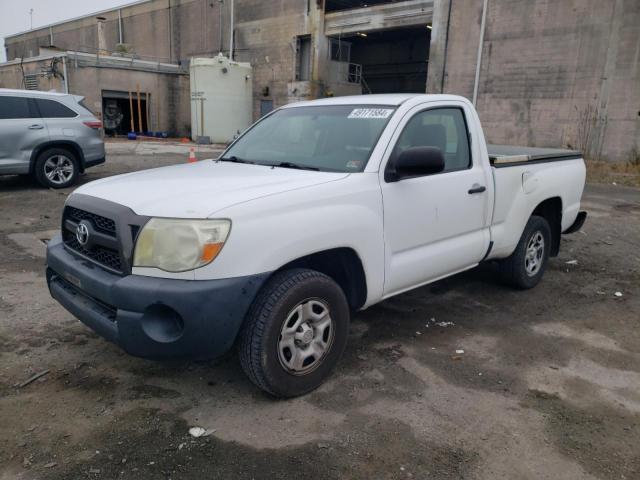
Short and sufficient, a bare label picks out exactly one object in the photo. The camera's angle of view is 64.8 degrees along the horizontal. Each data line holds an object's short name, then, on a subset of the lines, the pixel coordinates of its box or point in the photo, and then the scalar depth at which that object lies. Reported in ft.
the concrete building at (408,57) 54.24
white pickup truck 8.56
